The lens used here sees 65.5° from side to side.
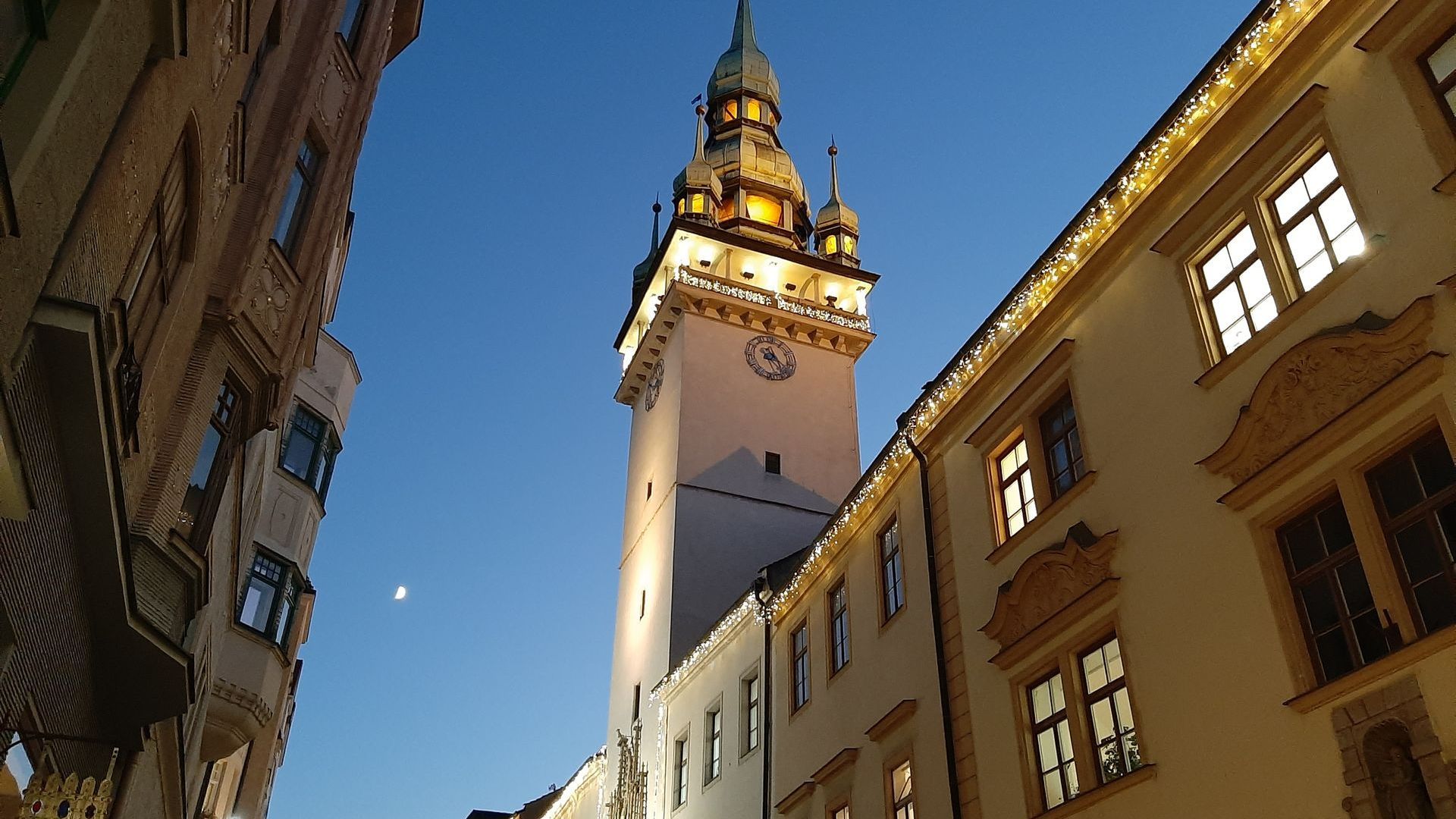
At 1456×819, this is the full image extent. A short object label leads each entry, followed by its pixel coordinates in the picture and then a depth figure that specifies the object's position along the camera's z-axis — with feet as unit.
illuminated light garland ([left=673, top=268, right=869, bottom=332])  137.39
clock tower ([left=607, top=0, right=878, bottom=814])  115.14
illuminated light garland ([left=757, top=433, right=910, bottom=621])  60.75
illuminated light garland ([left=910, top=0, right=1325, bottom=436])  37.22
